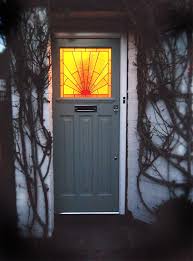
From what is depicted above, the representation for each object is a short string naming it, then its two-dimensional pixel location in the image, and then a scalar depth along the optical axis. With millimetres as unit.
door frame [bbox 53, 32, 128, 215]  2560
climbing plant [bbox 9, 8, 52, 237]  2195
